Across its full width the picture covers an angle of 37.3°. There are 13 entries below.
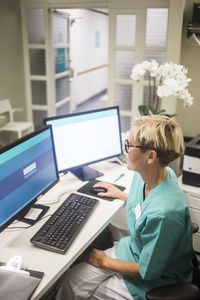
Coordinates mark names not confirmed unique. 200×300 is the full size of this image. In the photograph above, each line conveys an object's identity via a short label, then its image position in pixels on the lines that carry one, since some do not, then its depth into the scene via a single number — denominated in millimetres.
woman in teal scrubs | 1109
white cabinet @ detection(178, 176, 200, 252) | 2186
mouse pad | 1637
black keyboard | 1214
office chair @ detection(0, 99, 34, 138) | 4321
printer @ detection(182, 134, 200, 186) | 2145
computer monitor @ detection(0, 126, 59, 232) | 1222
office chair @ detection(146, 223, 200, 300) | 1001
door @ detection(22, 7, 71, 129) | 4383
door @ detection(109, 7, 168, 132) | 3732
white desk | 1100
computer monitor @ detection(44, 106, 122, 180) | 1676
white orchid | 1906
